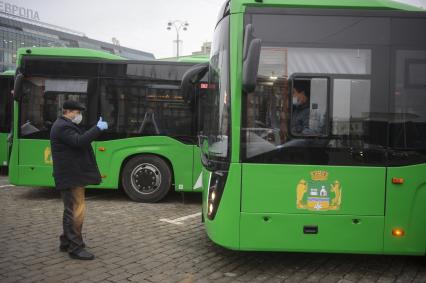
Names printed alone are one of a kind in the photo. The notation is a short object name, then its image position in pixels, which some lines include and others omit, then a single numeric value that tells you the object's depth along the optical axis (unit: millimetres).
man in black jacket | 5102
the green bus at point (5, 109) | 12219
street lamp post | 34372
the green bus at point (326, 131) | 4637
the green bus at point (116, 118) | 8609
